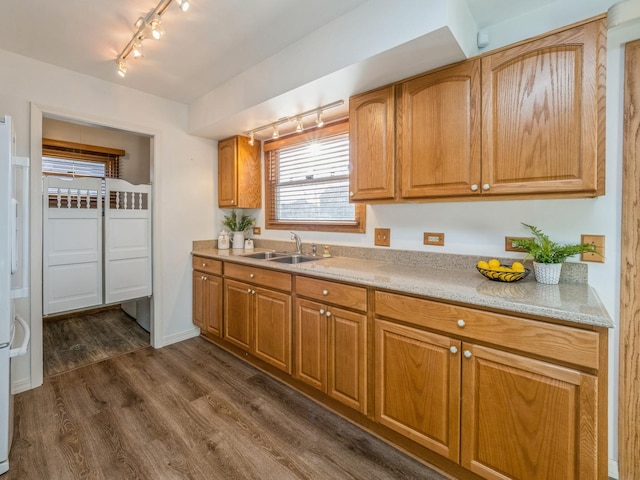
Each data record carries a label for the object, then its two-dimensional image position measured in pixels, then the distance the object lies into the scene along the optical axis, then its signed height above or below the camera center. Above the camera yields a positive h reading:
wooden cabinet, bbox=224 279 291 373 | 2.21 -0.69
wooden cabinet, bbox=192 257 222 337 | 2.87 -0.60
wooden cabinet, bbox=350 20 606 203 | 1.34 +0.59
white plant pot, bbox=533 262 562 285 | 1.52 -0.18
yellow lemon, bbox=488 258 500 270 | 1.64 -0.14
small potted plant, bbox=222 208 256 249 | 3.40 +0.17
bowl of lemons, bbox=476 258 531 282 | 1.57 -0.18
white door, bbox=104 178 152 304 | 2.95 -0.04
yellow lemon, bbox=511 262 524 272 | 1.59 -0.15
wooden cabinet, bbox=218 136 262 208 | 3.19 +0.70
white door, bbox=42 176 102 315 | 2.63 -0.06
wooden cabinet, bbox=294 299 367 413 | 1.78 -0.72
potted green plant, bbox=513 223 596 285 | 1.49 -0.09
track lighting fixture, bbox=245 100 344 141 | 2.29 +1.02
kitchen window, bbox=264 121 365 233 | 2.67 +0.55
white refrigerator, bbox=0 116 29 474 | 1.46 -0.13
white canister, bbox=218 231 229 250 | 3.33 -0.04
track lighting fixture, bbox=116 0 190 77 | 1.63 +1.26
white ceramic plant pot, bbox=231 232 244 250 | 3.29 -0.04
